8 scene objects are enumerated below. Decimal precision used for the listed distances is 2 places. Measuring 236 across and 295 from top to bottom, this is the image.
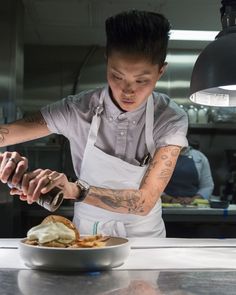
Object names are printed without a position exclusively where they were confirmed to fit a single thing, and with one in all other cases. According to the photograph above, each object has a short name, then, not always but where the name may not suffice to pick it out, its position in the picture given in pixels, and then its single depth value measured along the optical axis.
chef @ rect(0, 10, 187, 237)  1.65
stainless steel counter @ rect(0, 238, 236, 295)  0.86
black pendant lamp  1.46
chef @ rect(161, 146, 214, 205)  4.48
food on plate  1.02
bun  1.08
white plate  0.96
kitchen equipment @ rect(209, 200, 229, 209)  3.46
